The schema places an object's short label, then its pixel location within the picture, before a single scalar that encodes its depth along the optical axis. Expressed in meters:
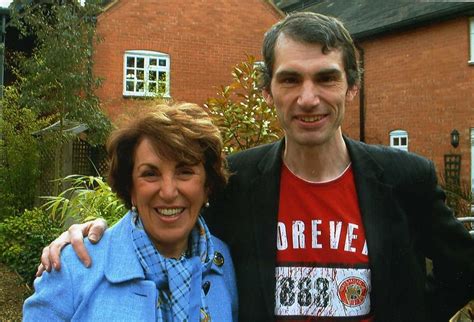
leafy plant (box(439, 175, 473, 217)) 5.32
